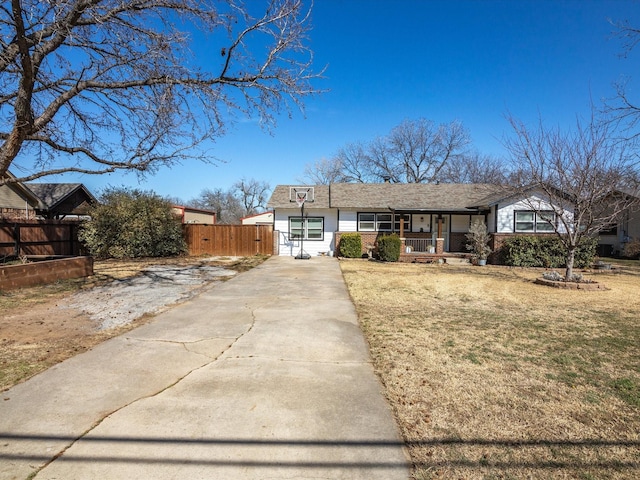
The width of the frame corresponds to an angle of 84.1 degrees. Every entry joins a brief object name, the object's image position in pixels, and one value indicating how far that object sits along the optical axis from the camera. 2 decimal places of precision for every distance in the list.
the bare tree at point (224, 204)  65.38
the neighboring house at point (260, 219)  40.94
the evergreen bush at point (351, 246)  19.67
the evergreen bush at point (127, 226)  17.48
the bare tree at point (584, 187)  11.00
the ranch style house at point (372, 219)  20.59
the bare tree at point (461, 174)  39.61
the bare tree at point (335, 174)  46.22
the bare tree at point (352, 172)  44.52
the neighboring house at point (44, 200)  20.94
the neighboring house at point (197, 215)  32.12
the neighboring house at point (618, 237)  21.44
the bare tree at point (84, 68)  6.75
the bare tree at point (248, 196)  66.50
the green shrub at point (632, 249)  19.79
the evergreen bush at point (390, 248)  18.06
